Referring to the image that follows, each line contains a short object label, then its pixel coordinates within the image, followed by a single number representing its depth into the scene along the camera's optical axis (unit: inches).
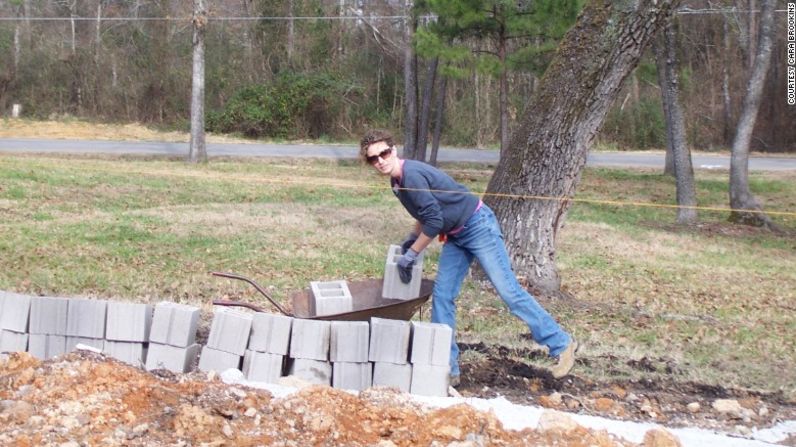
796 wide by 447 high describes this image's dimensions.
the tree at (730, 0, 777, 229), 634.2
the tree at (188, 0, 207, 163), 900.0
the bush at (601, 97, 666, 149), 1333.7
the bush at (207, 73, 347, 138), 1306.6
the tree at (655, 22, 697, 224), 620.7
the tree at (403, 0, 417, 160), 961.5
